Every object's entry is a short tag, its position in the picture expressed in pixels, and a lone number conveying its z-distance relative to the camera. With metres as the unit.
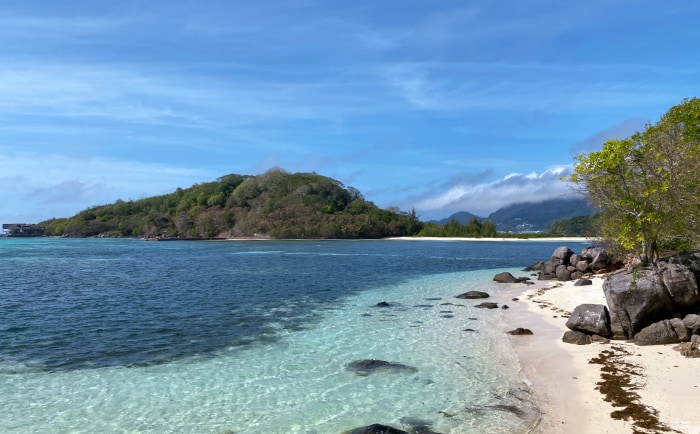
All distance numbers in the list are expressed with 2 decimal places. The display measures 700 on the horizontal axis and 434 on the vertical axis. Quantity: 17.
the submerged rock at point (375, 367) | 15.73
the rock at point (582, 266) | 42.06
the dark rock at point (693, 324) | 16.80
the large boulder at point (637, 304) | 18.09
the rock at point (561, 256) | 45.72
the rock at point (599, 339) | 18.09
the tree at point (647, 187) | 20.00
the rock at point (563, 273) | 41.70
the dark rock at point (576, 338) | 18.27
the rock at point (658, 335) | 16.94
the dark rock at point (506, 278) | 42.19
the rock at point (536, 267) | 53.52
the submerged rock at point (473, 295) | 32.78
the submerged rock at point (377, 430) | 10.62
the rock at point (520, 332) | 21.08
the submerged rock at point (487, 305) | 28.62
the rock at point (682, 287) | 18.20
